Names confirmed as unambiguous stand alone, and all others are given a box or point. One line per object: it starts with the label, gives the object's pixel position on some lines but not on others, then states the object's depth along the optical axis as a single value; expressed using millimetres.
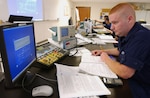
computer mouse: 641
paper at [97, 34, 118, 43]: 2114
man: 817
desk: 652
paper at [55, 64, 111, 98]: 639
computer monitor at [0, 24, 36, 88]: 546
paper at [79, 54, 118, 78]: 871
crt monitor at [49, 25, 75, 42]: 1421
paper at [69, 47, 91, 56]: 1331
